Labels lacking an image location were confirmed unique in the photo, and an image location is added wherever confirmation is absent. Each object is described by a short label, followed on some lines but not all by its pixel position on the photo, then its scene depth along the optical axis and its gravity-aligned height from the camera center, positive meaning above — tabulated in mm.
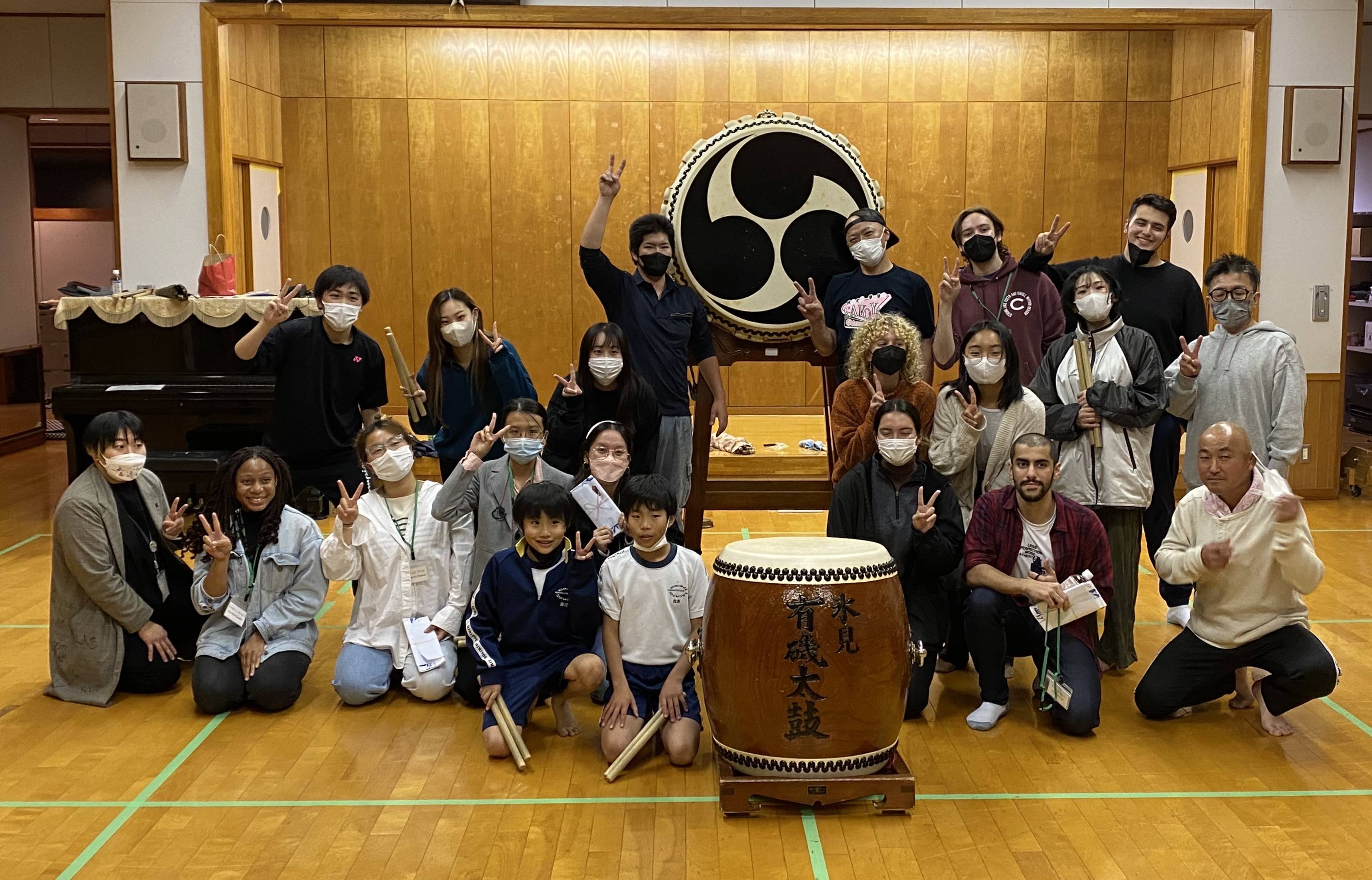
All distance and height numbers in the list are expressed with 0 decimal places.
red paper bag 6379 +165
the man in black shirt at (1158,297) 4641 +70
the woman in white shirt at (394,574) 4223 -860
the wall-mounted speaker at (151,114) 6973 +1048
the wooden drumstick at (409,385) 4789 -270
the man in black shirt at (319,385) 5000 -282
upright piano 6074 -356
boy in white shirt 3682 -832
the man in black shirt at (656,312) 4633 +4
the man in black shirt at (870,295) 4680 +71
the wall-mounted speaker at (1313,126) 7336 +1077
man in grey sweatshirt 4320 -199
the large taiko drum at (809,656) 3172 -838
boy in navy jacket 3803 -881
